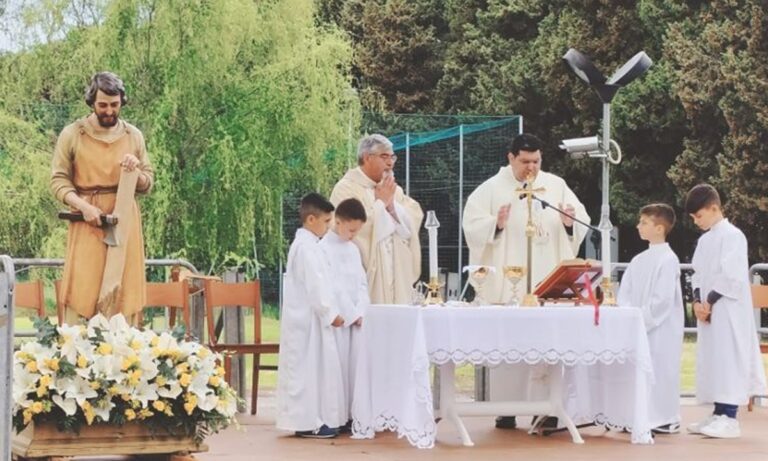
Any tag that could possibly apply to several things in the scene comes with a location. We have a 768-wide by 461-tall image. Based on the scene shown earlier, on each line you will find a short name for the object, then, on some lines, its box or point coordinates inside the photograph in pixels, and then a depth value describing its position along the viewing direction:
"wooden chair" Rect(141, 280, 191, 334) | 12.61
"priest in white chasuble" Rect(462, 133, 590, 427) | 11.81
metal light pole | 10.61
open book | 10.45
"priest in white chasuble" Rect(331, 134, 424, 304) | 11.82
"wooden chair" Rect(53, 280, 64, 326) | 9.81
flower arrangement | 8.34
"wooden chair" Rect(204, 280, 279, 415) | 12.57
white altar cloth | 10.02
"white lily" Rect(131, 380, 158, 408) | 8.46
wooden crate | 8.41
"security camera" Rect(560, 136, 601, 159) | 10.84
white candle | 10.26
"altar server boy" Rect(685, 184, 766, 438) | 11.19
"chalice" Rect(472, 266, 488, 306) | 10.73
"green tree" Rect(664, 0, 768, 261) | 30.53
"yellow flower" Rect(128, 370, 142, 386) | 8.44
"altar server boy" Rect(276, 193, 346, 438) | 10.98
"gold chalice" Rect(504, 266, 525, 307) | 10.68
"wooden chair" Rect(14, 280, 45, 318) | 12.29
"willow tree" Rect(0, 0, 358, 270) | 25.03
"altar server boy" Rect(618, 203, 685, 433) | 11.16
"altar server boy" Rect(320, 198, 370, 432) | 11.11
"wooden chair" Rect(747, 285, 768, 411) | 13.70
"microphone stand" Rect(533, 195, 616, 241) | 10.60
